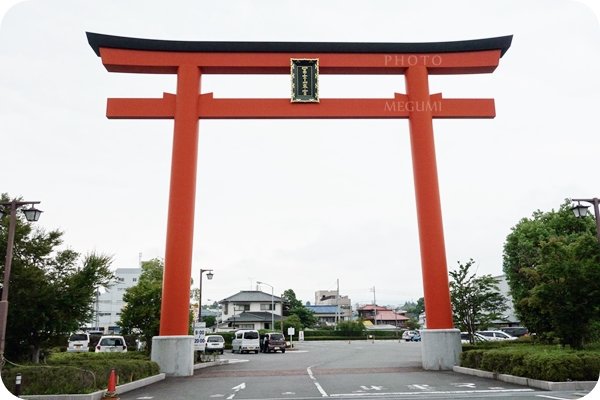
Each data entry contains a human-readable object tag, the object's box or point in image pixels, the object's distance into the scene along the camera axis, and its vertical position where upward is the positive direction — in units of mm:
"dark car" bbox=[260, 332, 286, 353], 38438 -424
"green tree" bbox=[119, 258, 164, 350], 25031 +1338
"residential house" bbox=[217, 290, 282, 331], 69062 +3824
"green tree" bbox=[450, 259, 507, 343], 21125 +1353
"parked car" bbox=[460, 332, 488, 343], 32312 -277
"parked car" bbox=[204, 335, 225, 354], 37594 -436
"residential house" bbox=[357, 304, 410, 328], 97375 +3515
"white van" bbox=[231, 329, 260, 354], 38312 -293
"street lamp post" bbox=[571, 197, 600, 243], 16984 +3970
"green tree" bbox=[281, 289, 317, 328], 73750 +3521
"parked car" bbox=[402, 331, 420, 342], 60750 -57
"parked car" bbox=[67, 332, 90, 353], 33188 -250
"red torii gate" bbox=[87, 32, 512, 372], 19438 +9238
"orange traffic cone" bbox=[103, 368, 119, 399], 11961 -1093
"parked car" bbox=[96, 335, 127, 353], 26825 -238
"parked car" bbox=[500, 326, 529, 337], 46406 +141
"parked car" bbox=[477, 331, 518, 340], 37362 -139
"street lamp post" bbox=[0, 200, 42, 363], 13297 +2815
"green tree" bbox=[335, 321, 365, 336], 67812 +947
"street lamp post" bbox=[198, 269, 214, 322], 30452 +3616
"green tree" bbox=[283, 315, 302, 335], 63297 +1609
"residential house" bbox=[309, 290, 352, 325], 97062 +6133
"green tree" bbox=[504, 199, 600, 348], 16031 +1401
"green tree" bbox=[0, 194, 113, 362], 16703 +1649
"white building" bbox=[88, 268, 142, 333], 85188 +6690
